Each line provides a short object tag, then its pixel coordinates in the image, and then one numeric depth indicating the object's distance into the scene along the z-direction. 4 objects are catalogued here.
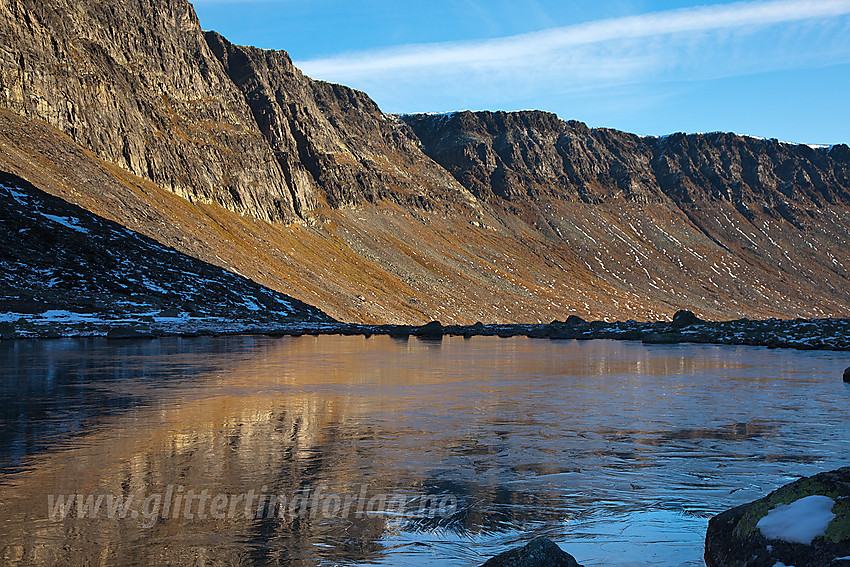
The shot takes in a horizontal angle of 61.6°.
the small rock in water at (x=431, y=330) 60.41
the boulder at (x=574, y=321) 65.81
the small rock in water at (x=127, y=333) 47.34
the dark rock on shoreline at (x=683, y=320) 56.88
